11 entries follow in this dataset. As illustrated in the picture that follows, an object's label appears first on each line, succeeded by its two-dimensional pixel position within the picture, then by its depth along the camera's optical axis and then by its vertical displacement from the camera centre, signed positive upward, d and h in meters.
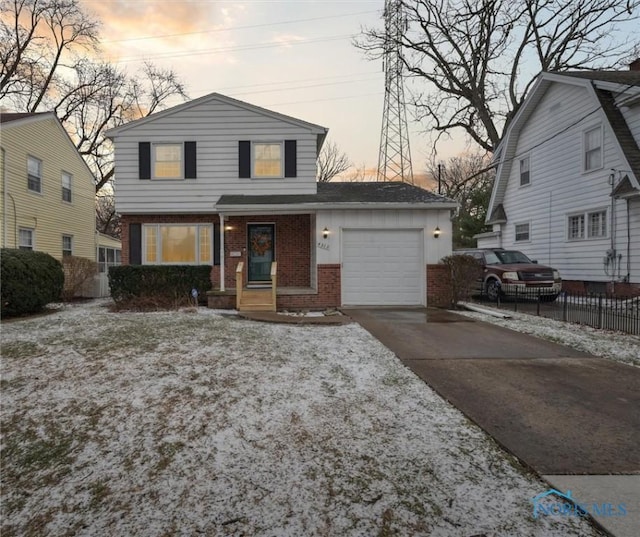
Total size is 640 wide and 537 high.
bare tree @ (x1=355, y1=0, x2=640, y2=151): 18.31 +11.03
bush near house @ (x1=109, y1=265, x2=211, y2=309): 10.52 -0.55
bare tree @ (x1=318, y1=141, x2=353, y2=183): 32.47 +8.74
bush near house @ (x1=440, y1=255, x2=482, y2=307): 10.06 -0.29
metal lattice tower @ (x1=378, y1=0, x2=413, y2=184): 20.69 +9.09
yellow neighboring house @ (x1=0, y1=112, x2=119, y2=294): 13.62 +3.04
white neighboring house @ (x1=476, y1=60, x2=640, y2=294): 11.17 +2.98
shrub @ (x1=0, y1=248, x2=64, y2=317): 8.54 -0.45
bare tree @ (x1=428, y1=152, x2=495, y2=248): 26.82 +5.93
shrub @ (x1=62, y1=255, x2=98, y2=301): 12.41 -0.36
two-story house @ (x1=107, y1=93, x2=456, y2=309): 12.16 +2.44
